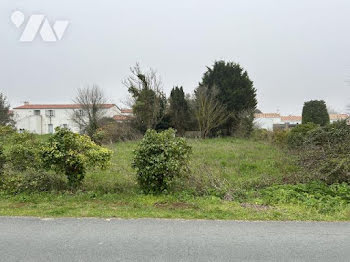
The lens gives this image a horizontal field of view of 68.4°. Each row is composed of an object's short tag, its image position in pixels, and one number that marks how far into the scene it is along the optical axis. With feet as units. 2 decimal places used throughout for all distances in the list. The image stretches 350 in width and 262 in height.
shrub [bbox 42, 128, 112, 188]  21.66
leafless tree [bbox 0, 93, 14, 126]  104.33
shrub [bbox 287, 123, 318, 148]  39.04
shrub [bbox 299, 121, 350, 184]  23.86
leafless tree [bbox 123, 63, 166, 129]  75.51
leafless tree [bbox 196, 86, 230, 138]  79.05
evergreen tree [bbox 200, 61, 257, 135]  85.10
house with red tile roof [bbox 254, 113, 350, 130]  152.00
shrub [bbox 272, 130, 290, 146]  51.16
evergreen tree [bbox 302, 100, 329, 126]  62.03
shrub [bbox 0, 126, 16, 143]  45.20
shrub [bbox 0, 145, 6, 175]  24.13
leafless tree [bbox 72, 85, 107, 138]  96.00
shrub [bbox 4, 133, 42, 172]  23.62
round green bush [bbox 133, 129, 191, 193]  21.12
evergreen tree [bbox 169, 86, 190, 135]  82.07
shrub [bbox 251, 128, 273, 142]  71.30
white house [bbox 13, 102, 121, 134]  165.78
